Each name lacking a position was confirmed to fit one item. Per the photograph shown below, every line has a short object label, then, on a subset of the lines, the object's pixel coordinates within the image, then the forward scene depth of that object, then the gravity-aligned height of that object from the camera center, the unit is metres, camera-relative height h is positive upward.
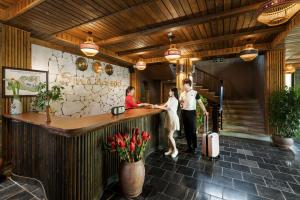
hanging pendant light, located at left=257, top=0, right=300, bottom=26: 1.62 +1.09
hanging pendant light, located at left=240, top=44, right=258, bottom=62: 4.02 +1.28
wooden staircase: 5.70 -0.79
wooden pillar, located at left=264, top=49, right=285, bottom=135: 4.90 +0.87
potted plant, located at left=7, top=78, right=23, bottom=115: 3.03 +0.05
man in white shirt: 3.61 -0.30
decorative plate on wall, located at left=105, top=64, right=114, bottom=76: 6.42 +1.34
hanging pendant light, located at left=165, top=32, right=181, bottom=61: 3.77 +1.18
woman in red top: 3.97 -0.05
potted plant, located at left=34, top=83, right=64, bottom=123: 2.21 +0.04
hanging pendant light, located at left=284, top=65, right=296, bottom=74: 6.95 +1.44
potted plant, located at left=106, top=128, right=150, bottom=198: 2.09 -0.93
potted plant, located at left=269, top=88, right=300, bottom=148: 4.09 -0.47
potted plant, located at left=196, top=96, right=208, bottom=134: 5.02 -0.61
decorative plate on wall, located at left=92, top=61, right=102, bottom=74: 5.80 +1.32
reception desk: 1.76 -0.77
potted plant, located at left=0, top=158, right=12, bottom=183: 2.78 -1.40
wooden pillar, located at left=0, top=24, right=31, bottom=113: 3.16 +1.13
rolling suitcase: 3.39 -1.09
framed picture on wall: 3.16 +0.50
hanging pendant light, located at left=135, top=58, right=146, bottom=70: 5.39 +1.27
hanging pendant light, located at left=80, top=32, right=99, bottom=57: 3.38 +1.21
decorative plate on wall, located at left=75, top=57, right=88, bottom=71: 5.18 +1.29
